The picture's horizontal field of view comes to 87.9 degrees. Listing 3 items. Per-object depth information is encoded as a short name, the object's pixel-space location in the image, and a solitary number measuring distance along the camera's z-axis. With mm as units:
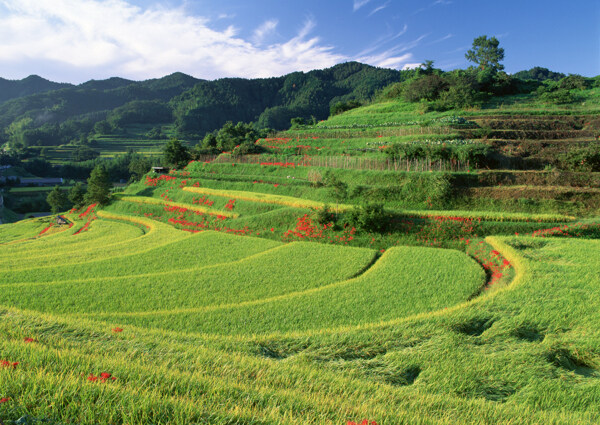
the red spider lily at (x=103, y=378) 4555
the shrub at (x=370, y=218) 21531
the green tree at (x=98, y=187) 42438
